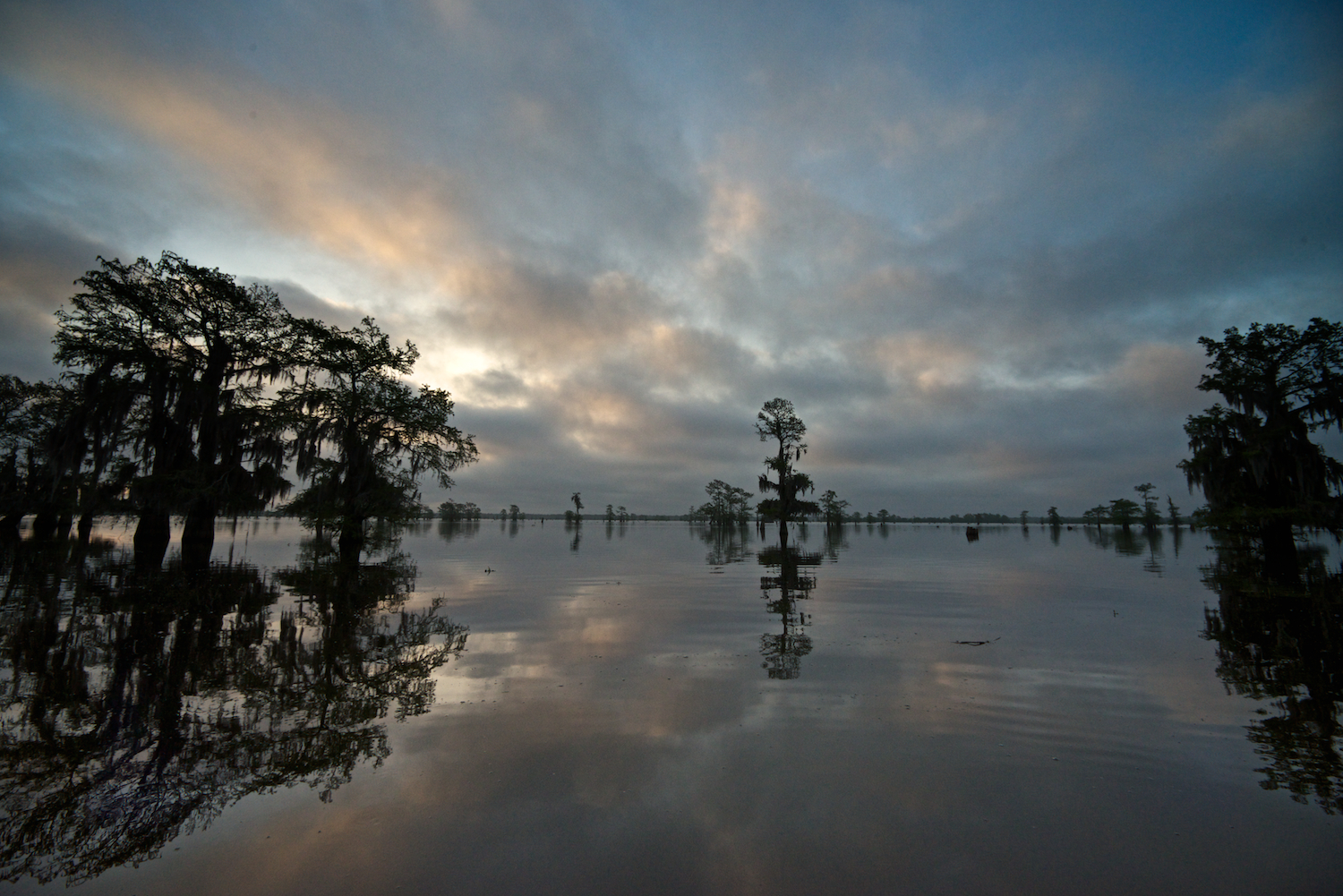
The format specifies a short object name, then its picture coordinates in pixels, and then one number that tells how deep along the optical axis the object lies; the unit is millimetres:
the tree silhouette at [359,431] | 25609
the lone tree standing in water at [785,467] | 50312
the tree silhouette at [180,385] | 23234
